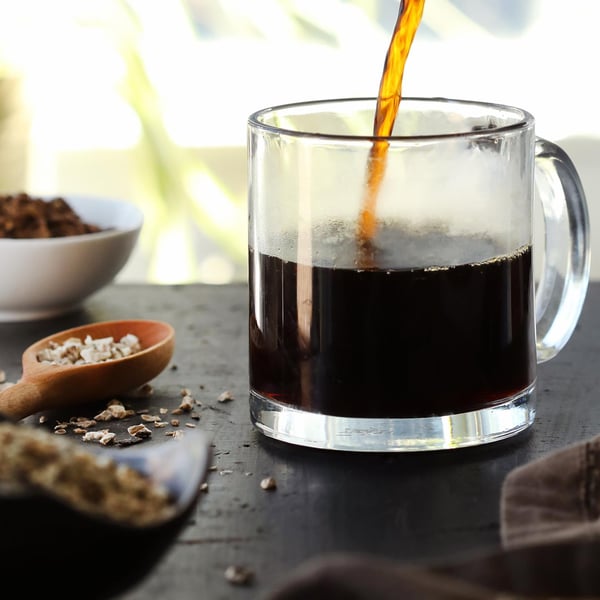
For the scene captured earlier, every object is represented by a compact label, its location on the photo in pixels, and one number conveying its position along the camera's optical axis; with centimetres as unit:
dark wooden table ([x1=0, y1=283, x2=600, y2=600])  44
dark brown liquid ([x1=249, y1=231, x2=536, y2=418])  49
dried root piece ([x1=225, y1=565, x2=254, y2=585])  43
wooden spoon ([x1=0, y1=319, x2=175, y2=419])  53
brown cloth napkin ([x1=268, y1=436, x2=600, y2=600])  38
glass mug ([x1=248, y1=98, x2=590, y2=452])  49
